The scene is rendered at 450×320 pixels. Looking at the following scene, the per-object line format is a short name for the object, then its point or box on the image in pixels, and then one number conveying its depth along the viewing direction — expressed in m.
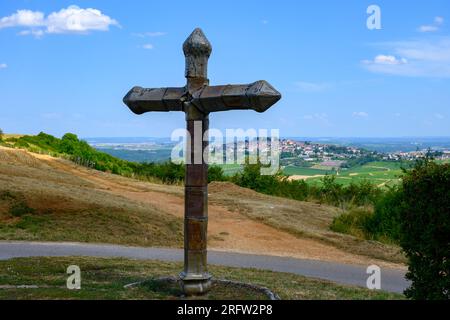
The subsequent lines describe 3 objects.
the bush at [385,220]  18.52
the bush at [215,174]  34.43
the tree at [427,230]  7.60
